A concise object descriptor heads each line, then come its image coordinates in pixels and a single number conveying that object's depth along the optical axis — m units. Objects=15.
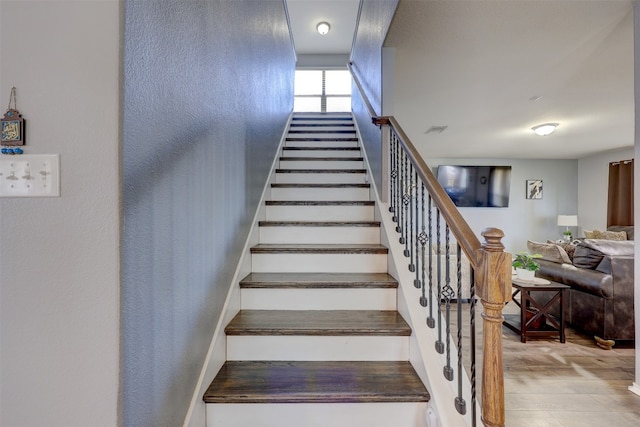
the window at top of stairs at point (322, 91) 6.69
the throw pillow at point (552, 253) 3.59
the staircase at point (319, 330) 1.28
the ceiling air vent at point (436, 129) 4.98
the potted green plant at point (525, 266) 3.24
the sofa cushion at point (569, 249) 3.92
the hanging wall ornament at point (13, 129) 0.75
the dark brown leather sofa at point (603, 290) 2.80
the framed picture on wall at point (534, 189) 7.29
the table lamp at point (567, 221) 6.71
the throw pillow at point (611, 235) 5.34
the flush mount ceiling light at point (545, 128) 4.53
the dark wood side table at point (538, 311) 2.97
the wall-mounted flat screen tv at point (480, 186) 7.16
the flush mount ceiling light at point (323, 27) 5.25
